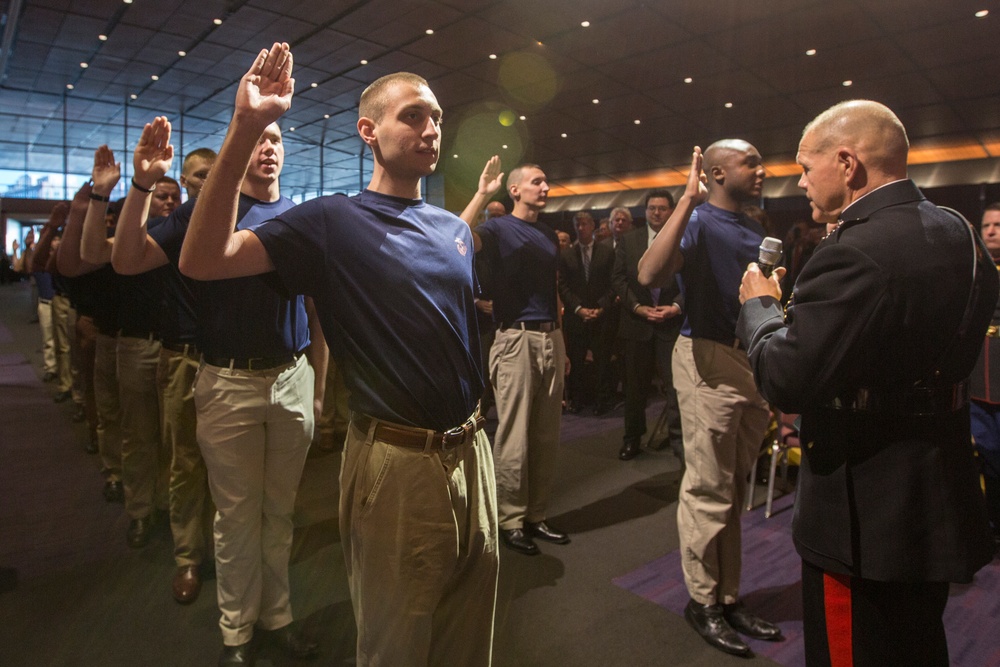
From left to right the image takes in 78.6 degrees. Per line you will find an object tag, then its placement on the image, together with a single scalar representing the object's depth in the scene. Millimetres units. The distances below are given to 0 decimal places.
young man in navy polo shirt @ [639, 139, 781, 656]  2242
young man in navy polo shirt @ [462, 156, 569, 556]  3062
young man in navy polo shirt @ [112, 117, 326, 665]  2018
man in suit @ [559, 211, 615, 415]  5582
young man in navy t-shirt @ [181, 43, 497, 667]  1330
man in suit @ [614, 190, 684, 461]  4309
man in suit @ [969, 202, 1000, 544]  3094
